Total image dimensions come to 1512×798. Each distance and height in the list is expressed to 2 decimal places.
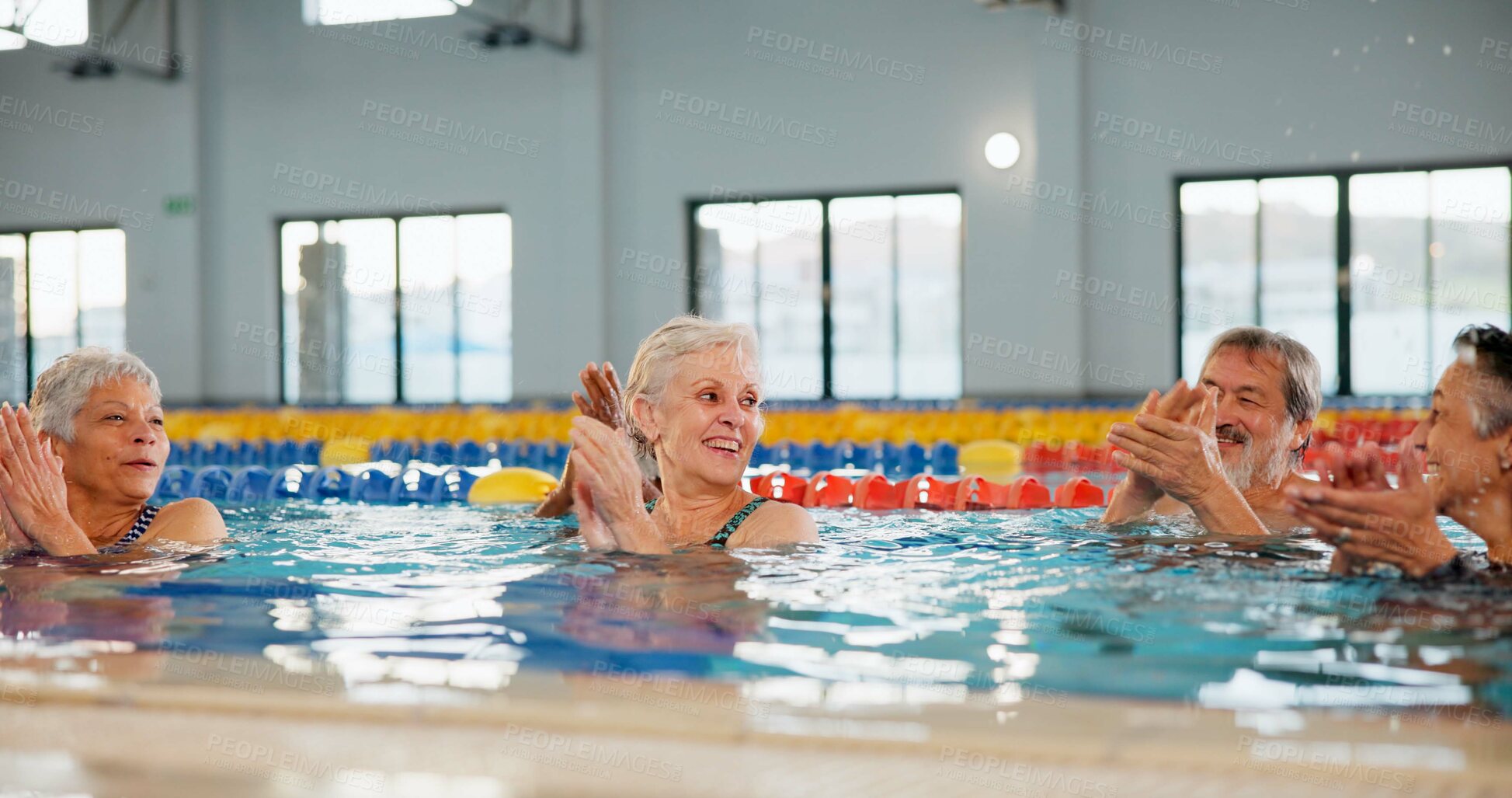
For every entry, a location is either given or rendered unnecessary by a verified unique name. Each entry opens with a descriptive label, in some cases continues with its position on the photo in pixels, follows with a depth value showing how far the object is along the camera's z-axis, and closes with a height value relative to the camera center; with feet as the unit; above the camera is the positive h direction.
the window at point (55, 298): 53.83 +3.66
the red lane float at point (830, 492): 18.71 -1.66
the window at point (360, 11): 51.08 +14.63
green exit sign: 52.06 +7.12
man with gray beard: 9.50 -0.49
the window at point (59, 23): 48.70 +13.81
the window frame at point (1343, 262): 42.78 +3.68
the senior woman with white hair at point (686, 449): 9.72 -0.54
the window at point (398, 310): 51.44 +2.88
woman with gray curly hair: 10.10 -0.61
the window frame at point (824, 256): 48.03 +4.58
